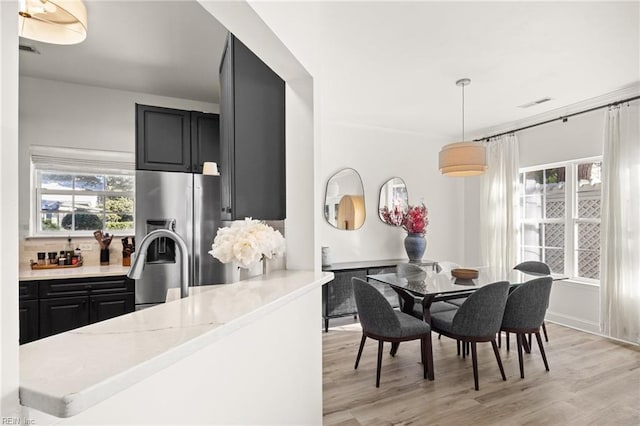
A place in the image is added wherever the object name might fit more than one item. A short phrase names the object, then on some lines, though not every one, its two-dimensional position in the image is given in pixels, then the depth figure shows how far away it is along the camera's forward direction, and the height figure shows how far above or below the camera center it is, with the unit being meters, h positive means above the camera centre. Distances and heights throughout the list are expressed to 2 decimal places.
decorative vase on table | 4.59 -0.44
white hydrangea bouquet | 1.42 -0.12
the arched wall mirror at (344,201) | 4.72 +0.16
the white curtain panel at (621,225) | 3.50 -0.14
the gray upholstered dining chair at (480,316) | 2.59 -0.79
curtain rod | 3.58 +1.14
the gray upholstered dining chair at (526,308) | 2.80 -0.78
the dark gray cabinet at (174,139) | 3.28 +0.73
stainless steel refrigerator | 2.95 -0.08
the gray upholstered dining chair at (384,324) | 2.65 -0.87
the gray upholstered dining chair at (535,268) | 3.63 -0.61
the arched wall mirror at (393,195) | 5.08 +0.26
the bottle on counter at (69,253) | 3.28 -0.38
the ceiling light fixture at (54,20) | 1.88 +1.11
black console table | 4.04 -0.92
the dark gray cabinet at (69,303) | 2.84 -0.76
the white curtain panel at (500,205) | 4.73 +0.10
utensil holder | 3.45 -0.43
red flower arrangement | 4.62 -0.07
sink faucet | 1.24 -0.17
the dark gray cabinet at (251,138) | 1.60 +0.36
